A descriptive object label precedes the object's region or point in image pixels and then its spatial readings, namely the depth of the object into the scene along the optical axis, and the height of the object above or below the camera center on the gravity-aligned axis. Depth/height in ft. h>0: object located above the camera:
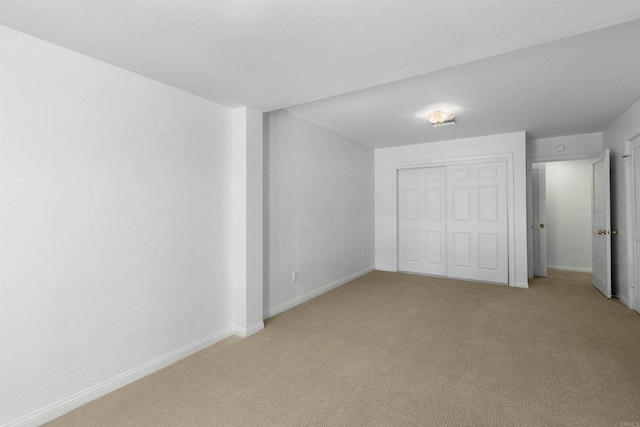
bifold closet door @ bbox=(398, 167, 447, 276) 18.07 -0.44
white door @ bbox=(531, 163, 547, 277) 18.49 -0.56
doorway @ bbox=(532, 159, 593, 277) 18.75 -0.23
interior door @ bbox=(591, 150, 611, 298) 13.34 -0.51
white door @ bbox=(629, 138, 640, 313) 11.46 -0.31
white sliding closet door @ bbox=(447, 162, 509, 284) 16.22 -0.54
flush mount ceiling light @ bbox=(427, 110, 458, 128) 12.06 +3.85
